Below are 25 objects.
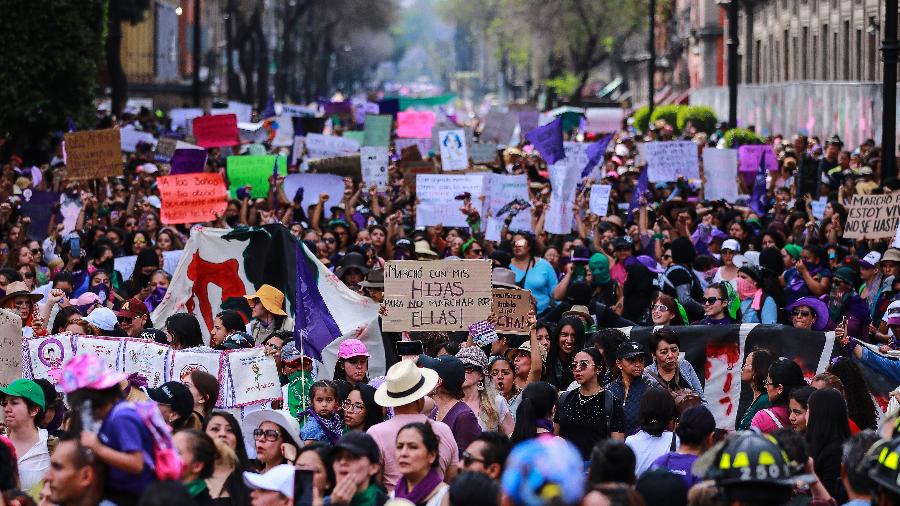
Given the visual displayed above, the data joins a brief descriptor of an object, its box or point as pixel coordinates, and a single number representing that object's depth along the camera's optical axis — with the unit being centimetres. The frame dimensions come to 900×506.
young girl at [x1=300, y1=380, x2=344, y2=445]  1549
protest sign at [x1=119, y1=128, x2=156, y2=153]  4626
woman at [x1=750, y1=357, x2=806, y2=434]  1495
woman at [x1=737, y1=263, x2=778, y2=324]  2177
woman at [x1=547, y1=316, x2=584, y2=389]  1855
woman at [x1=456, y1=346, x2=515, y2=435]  1621
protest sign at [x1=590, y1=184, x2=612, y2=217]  2942
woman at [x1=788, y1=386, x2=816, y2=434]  1436
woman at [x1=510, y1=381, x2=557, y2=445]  1533
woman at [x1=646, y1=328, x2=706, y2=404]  1687
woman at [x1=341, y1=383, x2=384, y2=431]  1523
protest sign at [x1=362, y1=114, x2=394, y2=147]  4474
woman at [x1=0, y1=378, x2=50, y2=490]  1464
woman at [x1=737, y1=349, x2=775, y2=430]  1591
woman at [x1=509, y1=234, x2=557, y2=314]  2349
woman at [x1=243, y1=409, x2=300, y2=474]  1377
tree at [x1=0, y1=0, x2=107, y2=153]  4992
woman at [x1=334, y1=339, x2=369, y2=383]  1717
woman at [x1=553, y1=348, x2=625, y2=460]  1562
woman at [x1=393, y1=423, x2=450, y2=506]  1259
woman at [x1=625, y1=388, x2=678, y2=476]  1402
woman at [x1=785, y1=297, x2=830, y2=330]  1969
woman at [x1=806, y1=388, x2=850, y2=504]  1347
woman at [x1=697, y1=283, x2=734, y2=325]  2016
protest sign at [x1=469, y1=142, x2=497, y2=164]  4378
